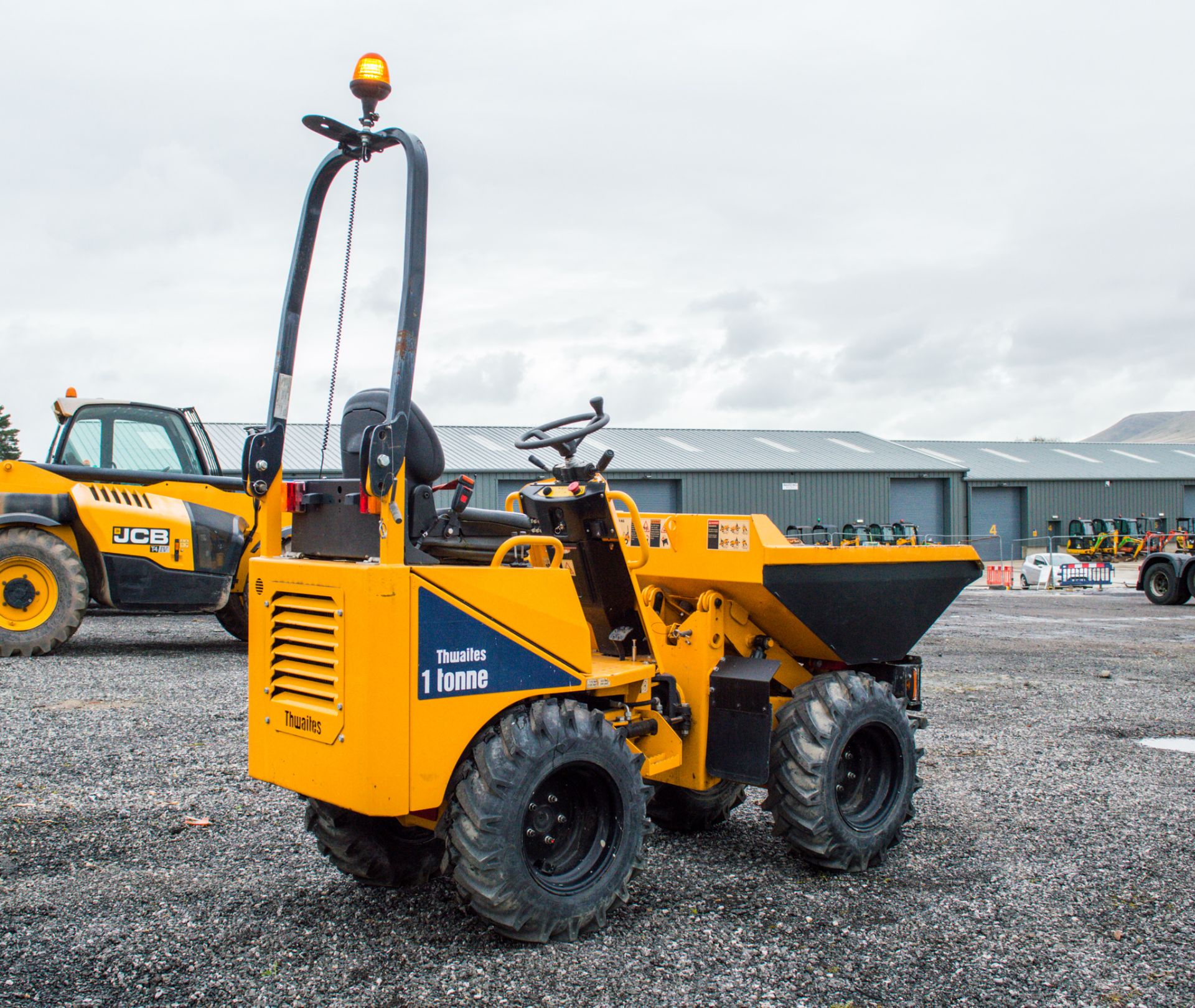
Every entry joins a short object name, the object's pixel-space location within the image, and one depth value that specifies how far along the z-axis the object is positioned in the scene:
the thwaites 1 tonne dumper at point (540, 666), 3.71
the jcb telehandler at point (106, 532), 10.85
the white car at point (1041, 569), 28.06
